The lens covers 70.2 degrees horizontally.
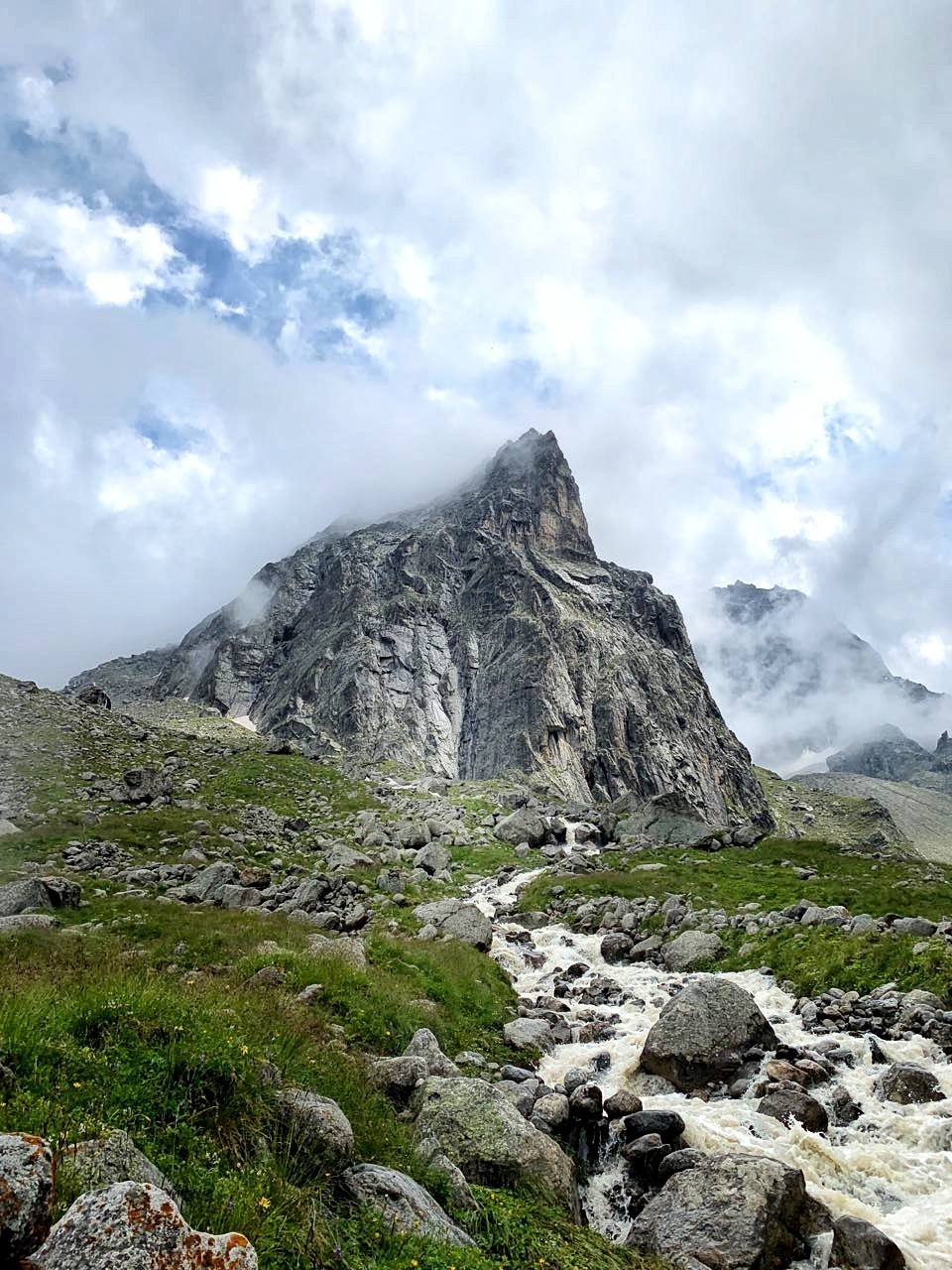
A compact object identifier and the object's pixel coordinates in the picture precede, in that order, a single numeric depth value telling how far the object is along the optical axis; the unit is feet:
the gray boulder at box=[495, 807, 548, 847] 171.32
